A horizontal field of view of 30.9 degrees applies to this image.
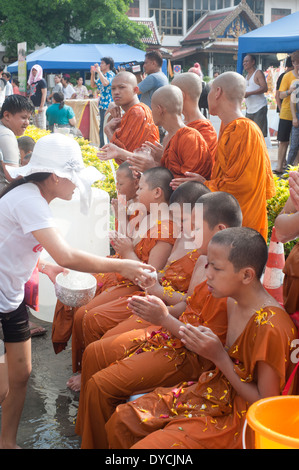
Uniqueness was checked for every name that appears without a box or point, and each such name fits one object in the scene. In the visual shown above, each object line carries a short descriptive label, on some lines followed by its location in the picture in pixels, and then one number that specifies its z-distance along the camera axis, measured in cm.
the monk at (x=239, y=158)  412
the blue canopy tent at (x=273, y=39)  901
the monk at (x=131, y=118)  555
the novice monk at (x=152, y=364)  263
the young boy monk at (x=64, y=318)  377
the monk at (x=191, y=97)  497
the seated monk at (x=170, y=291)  317
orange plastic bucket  158
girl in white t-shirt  248
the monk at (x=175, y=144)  440
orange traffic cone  360
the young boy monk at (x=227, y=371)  214
